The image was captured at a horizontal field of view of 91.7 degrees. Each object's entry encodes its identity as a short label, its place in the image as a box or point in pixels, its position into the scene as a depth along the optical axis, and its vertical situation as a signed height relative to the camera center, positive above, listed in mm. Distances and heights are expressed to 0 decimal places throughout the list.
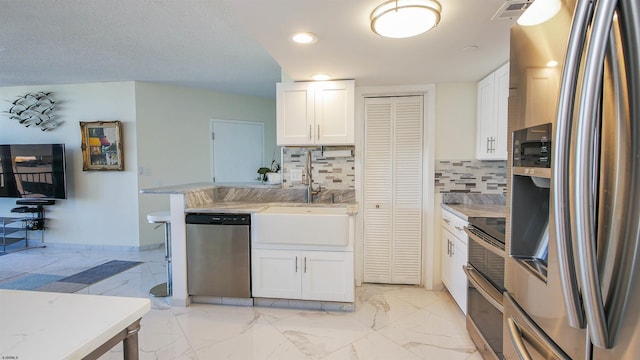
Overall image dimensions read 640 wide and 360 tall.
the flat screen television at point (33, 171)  4391 -18
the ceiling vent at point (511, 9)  1491 +794
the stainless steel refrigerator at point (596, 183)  554 -32
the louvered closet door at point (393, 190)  3139 -227
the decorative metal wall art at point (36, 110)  4473 +868
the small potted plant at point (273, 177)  3396 -93
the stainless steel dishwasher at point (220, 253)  2688 -736
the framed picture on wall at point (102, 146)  4293 +332
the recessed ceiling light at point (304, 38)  1877 +808
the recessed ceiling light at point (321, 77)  2744 +822
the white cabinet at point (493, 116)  2391 +432
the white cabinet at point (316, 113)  2846 +515
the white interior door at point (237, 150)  5102 +325
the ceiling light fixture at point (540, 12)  793 +432
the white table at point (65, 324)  770 -437
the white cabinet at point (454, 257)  2416 -765
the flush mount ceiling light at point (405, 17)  1461 +730
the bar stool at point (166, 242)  2848 -708
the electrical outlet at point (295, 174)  3236 -59
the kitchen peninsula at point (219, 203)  2711 -341
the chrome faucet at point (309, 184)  3137 -160
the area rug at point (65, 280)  3180 -1201
